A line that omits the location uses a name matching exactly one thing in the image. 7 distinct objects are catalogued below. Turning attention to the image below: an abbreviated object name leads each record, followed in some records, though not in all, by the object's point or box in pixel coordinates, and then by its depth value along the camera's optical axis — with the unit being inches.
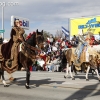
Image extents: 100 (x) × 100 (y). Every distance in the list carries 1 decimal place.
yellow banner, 1263.5
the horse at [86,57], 593.6
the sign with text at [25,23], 1578.5
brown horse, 488.1
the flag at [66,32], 1279.3
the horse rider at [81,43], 615.2
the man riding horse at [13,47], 494.3
